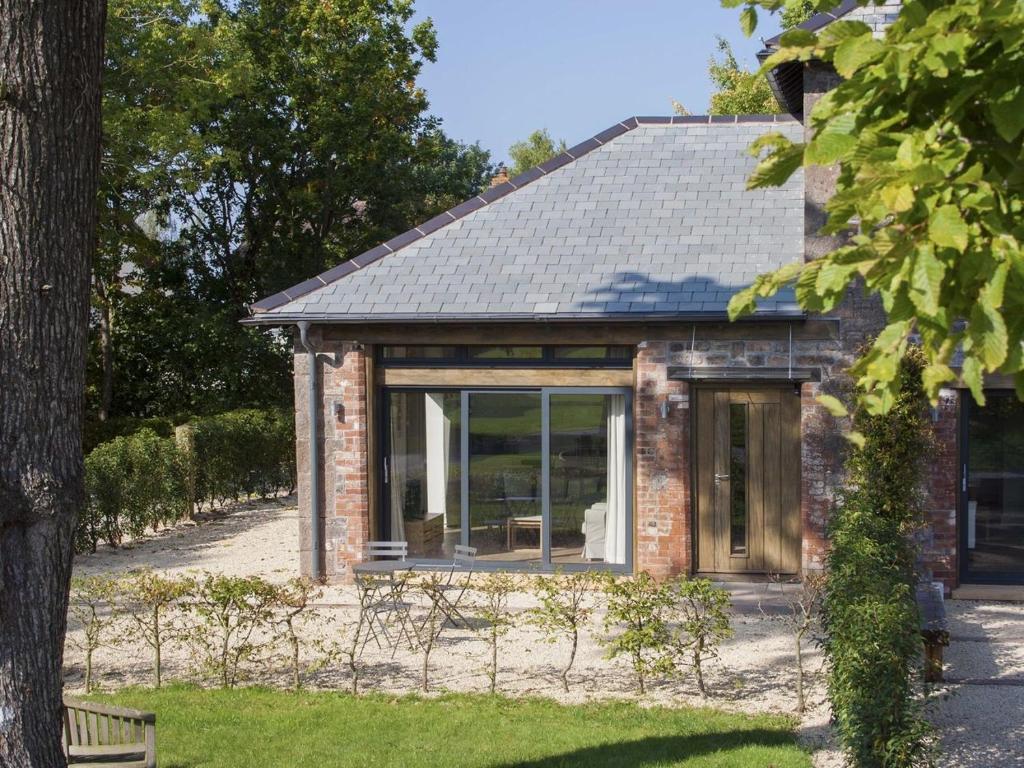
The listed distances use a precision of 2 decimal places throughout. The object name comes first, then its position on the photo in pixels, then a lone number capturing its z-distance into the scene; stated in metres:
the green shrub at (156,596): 9.09
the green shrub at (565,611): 8.84
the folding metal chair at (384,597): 10.17
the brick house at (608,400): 12.23
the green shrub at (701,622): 8.66
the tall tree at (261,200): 26.22
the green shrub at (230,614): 9.08
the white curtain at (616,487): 12.99
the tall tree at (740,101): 29.89
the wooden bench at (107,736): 6.21
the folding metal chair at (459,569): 10.81
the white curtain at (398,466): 13.48
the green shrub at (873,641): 6.21
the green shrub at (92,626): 9.16
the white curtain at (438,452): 13.45
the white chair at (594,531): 13.16
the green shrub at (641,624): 8.67
